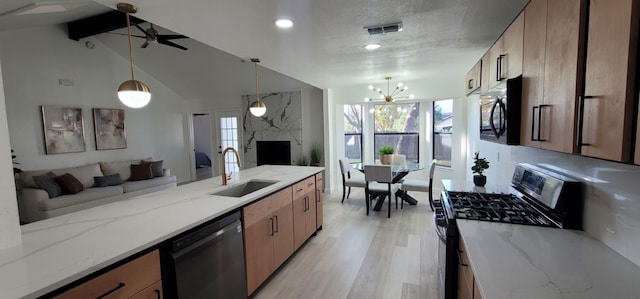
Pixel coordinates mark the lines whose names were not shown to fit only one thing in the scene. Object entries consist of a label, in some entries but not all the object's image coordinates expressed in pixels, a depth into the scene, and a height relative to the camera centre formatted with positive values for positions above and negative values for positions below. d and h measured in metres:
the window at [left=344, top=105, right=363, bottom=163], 6.38 -0.05
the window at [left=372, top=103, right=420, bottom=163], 5.97 +0.03
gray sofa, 3.92 -0.92
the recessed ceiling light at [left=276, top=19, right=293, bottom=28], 2.09 +0.87
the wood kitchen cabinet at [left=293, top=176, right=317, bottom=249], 2.95 -0.92
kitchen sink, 2.74 -0.58
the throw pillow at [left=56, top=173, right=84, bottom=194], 4.31 -0.74
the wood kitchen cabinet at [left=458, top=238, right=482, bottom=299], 1.20 -0.75
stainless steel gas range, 1.44 -0.55
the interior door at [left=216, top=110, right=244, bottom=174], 7.02 +0.11
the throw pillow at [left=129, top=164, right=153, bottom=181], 5.46 -0.75
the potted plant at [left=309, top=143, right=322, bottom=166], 5.93 -0.54
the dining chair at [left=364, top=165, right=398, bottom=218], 4.13 -0.81
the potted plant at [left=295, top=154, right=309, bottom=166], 6.01 -0.66
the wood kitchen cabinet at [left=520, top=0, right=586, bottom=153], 1.03 +0.24
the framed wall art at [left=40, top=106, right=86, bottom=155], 4.64 +0.16
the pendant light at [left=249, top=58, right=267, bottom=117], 3.39 +0.32
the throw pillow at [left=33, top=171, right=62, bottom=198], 4.06 -0.71
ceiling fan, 3.27 +1.31
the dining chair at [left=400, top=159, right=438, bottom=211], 4.29 -0.94
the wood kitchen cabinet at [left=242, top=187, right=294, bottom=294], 2.17 -0.92
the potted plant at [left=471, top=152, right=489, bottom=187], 2.59 -0.44
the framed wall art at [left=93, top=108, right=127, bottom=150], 5.40 +0.18
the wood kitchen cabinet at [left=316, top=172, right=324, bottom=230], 3.56 -0.93
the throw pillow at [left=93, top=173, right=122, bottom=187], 4.89 -0.81
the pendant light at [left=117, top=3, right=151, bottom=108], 1.86 +0.30
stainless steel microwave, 1.57 +0.09
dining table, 4.31 -0.72
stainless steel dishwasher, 1.54 -0.82
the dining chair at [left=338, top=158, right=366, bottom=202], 4.76 -0.90
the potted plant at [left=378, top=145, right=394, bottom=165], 4.71 -0.45
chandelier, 5.04 +0.73
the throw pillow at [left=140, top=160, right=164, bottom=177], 5.71 -0.69
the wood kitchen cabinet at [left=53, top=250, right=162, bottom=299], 1.10 -0.66
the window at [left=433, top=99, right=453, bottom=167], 5.42 -0.04
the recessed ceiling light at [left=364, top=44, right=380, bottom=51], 2.80 +0.89
